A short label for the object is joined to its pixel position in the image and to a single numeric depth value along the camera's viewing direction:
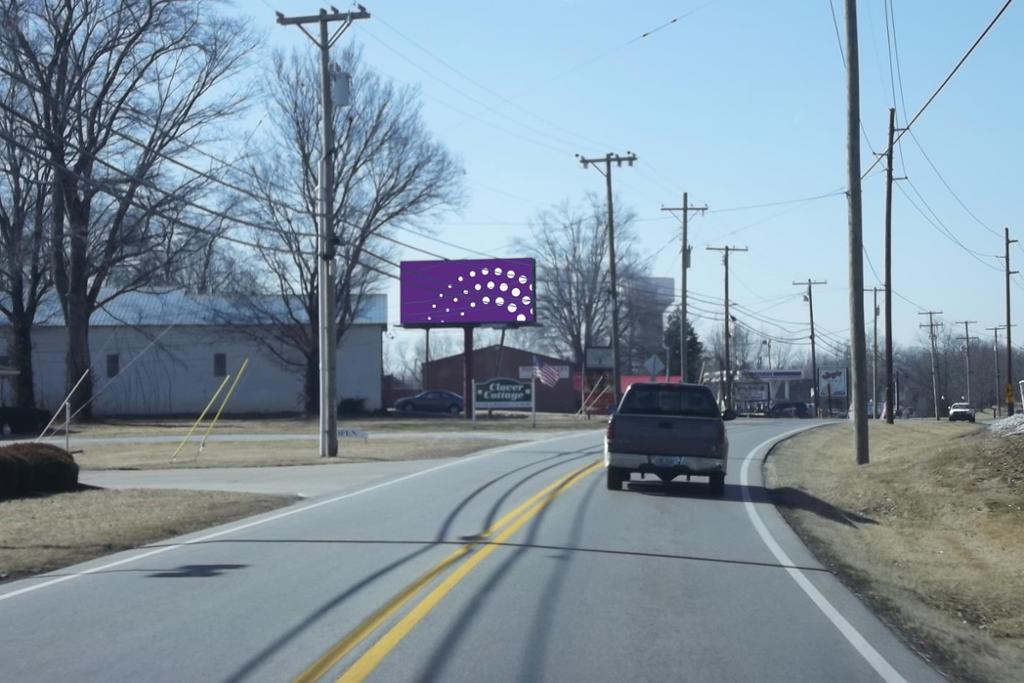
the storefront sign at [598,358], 72.12
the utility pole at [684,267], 60.27
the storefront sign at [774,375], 102.12
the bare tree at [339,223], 55.25
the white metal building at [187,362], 64.88
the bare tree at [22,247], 40.72
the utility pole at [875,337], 67.03
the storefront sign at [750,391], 97.62
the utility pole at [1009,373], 55.82
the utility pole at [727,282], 71.88
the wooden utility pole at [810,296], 86.94
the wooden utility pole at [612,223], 55.00
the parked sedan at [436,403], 70.44
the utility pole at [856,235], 24.72
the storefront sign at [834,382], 107.84
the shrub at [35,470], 18.66
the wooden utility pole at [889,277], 45.41
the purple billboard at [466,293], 56.44
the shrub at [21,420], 46.12
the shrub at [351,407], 66.38
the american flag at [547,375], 53.42
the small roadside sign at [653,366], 54.25
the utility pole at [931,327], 93.88
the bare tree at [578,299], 87.19
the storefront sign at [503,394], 53.94
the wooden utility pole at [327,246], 30.23
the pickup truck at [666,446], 19.16
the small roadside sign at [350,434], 35.28
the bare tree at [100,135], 42.75
